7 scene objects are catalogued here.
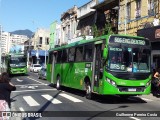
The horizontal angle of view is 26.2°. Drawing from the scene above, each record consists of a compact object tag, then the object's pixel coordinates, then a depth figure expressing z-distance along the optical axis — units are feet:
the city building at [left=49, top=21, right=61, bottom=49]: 217.97
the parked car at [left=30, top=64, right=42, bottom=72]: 211.06
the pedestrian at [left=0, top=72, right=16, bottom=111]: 28.69
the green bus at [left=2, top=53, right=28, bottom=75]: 147.95
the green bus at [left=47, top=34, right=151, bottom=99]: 51.44
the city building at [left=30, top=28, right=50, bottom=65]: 306.35
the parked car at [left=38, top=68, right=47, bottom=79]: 126.95
